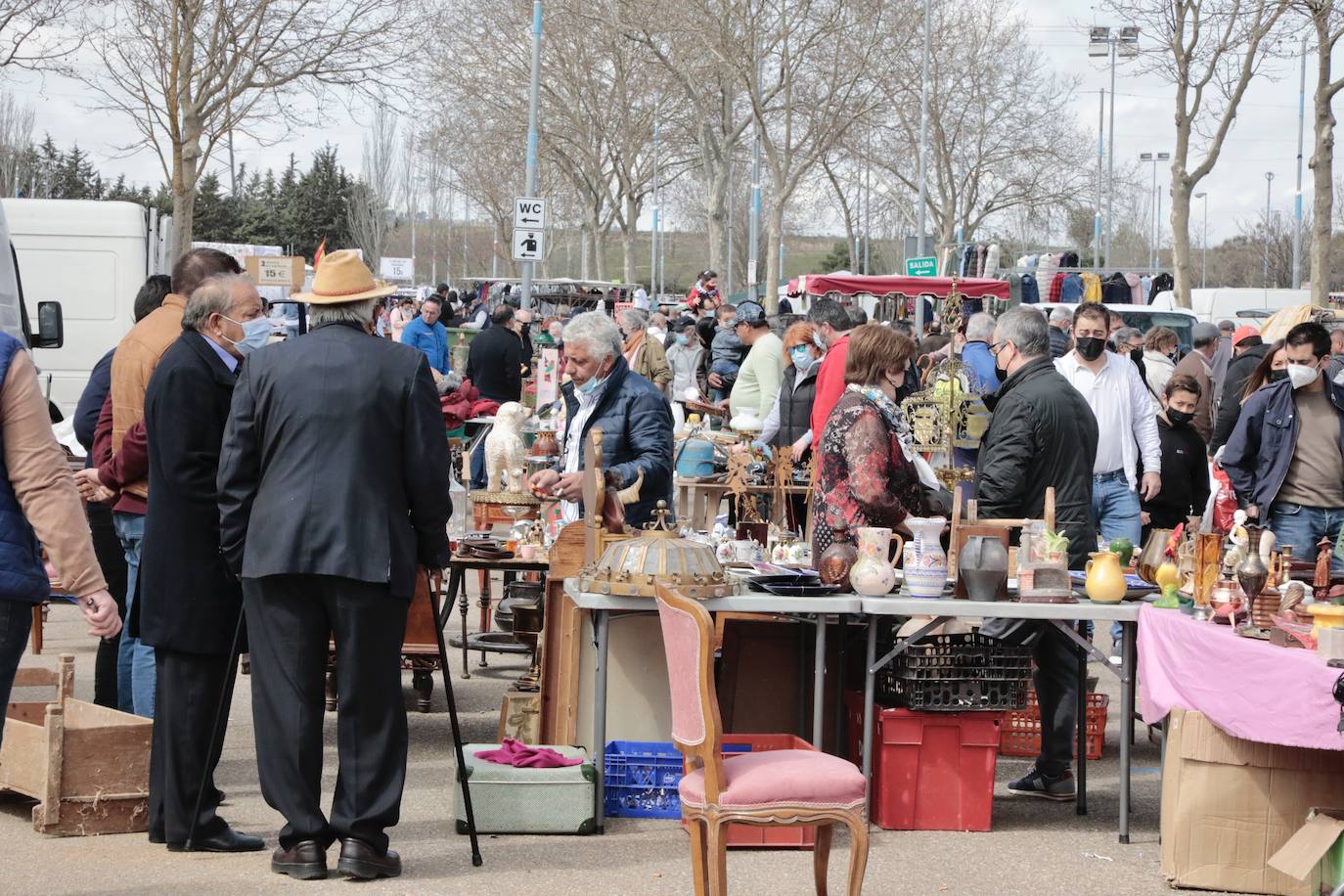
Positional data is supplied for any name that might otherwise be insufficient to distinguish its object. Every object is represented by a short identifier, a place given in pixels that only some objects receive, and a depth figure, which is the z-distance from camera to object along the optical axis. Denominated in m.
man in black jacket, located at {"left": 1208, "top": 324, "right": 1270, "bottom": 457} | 10.85
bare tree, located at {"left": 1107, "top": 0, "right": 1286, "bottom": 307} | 24.34
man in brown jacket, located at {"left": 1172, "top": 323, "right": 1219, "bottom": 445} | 14.42
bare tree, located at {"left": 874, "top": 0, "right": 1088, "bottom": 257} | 50.06
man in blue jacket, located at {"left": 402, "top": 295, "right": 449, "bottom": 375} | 18.44
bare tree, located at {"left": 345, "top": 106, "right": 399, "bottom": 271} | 78.94
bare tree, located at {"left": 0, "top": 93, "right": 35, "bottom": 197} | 58.06
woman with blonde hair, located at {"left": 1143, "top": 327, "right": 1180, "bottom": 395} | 14.04
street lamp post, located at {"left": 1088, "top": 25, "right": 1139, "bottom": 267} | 47.61
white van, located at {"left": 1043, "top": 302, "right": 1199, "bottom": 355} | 24.62
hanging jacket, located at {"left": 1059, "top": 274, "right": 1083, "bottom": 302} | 28.00
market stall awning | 21.33
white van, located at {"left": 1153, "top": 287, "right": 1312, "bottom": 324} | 39.16
